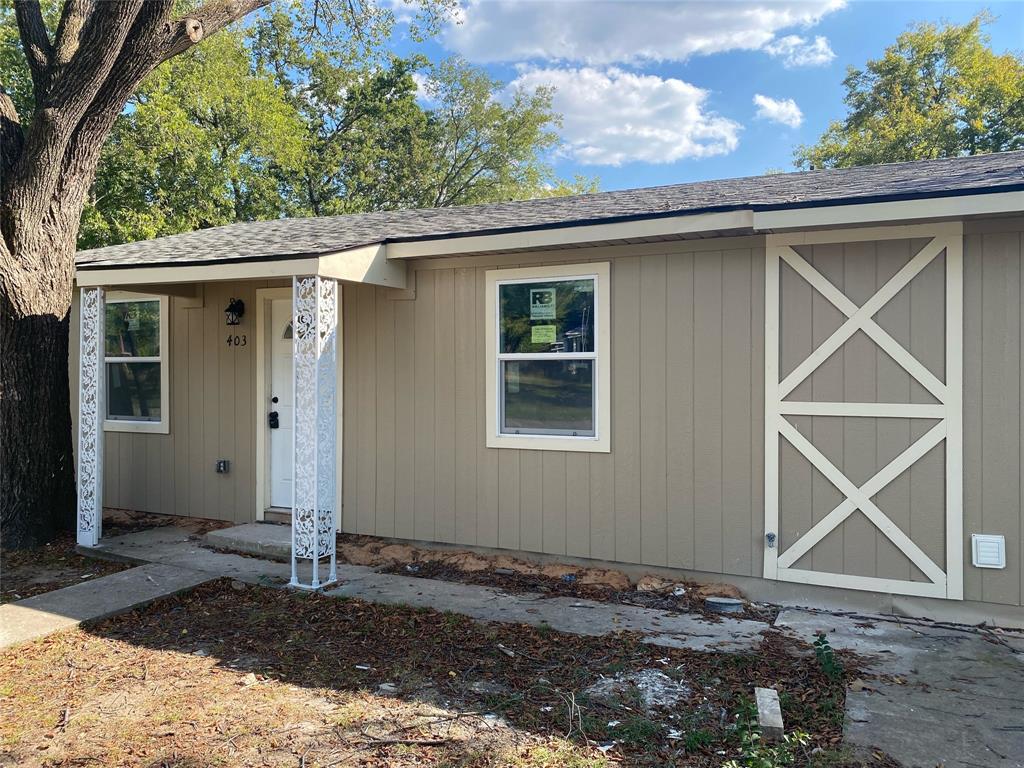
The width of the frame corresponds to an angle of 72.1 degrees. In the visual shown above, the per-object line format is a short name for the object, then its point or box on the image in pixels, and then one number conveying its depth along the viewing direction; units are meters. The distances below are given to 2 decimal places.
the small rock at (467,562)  5.77
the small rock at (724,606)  4.73
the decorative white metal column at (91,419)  6.30
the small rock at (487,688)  3.48
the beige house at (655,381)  4.42
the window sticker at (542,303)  5.70
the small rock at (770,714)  2.91
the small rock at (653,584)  5.14
